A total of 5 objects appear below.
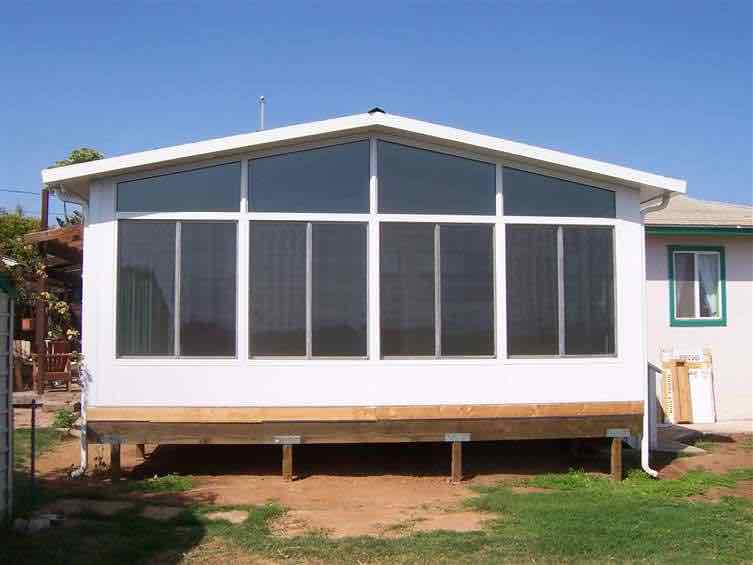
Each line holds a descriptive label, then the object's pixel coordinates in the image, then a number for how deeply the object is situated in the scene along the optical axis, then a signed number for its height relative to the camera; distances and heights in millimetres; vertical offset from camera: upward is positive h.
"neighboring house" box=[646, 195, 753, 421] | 11477 +307
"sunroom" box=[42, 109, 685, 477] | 7785 +357
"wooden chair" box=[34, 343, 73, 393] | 14469 -918
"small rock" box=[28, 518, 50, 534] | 5719 -1530
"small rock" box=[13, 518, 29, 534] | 5707 -1528
